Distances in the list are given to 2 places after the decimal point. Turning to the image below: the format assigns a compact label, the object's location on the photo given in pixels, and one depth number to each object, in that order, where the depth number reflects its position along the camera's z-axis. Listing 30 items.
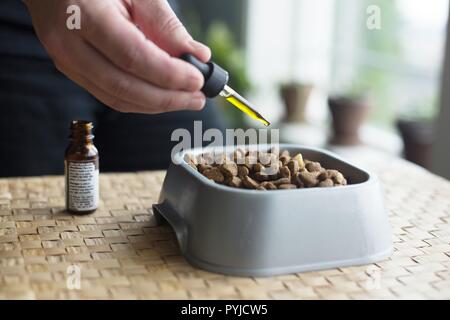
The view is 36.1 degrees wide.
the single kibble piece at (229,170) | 0.94
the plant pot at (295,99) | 2.83
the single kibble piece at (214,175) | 0.94
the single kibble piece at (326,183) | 0.91
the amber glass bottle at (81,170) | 1.04
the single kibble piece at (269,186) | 0.91
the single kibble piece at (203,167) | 0.99
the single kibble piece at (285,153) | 1.05
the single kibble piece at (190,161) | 1.01
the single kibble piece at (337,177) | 0.94
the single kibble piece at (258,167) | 0.96
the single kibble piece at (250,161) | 0.98
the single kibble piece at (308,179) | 0.93
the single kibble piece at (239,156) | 1.01
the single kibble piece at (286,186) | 0.91
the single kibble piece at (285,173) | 0.95
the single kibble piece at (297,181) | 0.94
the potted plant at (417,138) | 2.26
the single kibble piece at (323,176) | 0.94
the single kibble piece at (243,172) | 0.96
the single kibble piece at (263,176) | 0.95
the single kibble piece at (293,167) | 0.96
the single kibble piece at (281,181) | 0.93
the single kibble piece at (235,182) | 0.92
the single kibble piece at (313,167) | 0.99
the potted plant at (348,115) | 2.48
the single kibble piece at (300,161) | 0.99
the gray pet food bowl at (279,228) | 0.86
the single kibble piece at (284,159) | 1.00
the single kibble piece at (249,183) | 0.92
